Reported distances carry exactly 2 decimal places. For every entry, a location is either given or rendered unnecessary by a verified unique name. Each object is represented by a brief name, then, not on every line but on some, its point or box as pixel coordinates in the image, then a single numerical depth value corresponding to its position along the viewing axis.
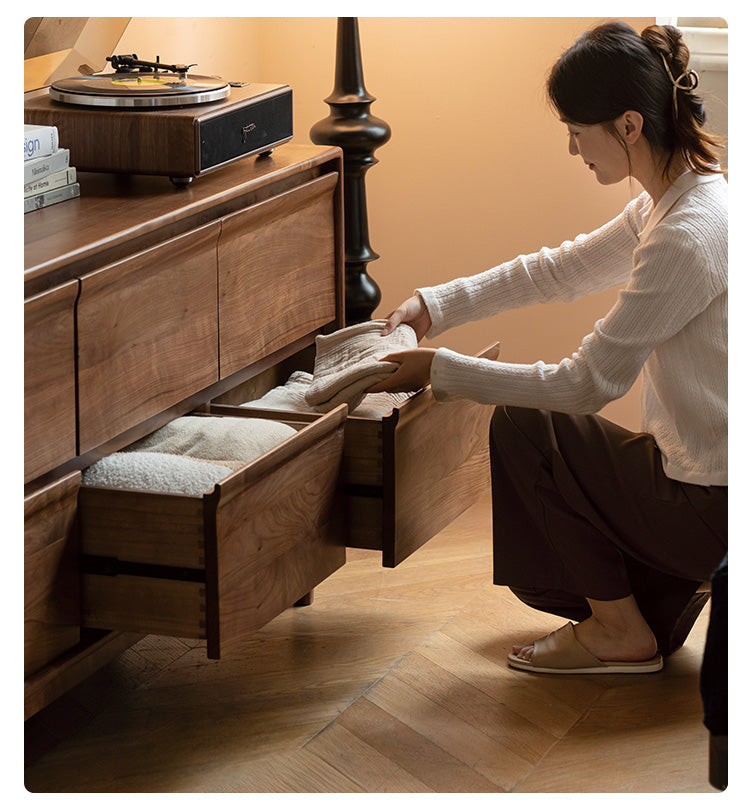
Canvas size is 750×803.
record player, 4.12
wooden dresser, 3.77
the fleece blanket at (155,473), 3.85
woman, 4.02
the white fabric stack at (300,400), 4.23
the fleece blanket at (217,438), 4.03
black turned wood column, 4.76
